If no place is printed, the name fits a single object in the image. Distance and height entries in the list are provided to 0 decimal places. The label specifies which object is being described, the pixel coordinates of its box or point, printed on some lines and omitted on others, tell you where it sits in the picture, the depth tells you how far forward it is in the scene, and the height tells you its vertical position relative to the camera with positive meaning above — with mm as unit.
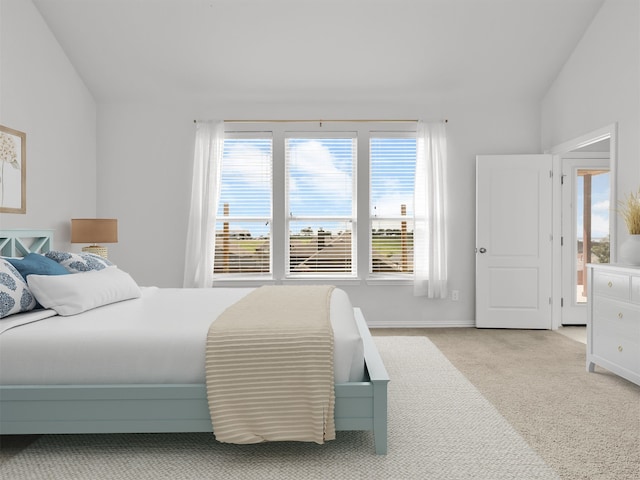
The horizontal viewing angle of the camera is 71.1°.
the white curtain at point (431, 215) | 4980 +222
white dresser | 2957 -599
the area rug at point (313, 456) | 1976 -1047
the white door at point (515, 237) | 4961 -21
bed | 2057 -779
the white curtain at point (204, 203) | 4926 +353
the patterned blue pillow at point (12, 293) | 2396 -326
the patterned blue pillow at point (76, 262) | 3162 -196
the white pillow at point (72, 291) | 2570 -338
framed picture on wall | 3619 +533
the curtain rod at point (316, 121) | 5051 +1289
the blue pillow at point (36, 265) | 2773 -197
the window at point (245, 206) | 5133 +330
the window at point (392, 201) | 5152 +393
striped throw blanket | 2020 -694
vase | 3154 -106
